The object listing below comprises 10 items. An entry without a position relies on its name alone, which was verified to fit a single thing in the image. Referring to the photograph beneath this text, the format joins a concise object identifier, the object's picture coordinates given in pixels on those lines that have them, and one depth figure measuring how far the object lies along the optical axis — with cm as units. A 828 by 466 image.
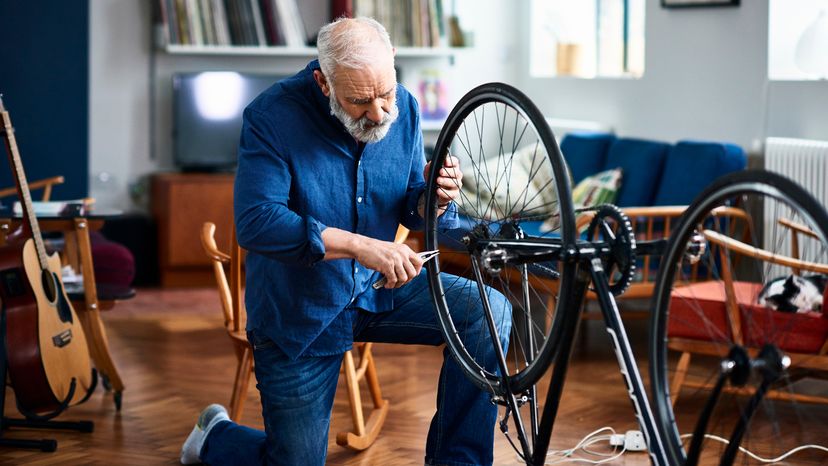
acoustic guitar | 333
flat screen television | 666
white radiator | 446
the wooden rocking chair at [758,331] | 335
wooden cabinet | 636
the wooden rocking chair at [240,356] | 333
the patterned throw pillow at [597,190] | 514
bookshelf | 653
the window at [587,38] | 625
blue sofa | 467
